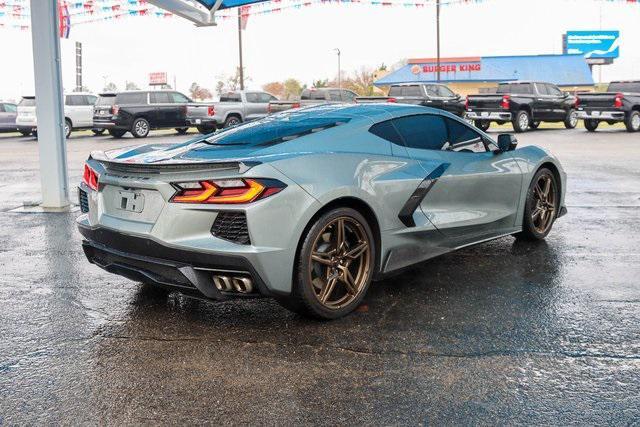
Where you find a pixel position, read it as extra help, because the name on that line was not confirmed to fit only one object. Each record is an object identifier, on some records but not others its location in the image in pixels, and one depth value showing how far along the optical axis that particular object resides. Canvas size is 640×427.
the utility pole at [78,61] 61.79
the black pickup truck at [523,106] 25.92
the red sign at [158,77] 87.25
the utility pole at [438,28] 49.16
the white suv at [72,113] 28.22
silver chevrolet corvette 4.10
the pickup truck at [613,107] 25.31
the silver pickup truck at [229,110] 26.89
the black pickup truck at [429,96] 28.07
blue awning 12.38
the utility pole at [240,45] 38.08
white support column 9.04
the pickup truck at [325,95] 27.91
